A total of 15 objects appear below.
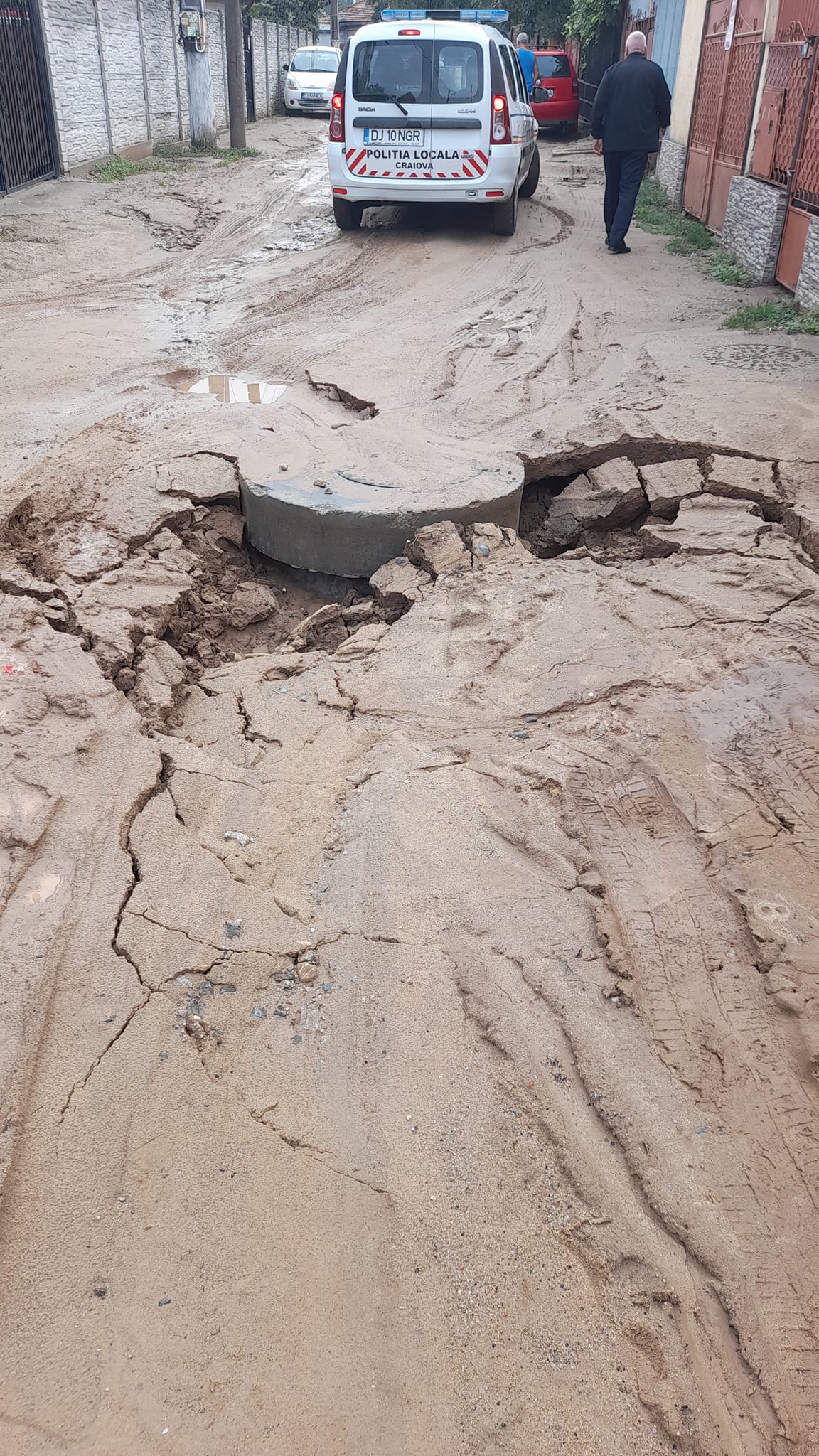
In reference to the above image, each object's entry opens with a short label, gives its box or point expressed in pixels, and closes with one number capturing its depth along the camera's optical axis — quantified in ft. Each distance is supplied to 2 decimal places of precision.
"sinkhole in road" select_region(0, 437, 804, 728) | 13.35
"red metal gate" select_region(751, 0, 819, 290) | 25.66
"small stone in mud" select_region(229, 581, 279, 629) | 14.99
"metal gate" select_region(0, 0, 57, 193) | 37.93
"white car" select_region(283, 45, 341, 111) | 74.33
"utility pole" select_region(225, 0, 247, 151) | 49.93
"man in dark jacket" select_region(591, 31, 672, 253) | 28.99
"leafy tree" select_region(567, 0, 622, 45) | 58.85
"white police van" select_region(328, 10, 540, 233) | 30.60
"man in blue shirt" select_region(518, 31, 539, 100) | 57.00
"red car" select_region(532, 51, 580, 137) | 62.13
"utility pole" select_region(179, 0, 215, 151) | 50.55
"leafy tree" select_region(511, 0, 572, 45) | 72.90
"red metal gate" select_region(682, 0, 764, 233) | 31.60
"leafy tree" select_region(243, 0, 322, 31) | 77.36
